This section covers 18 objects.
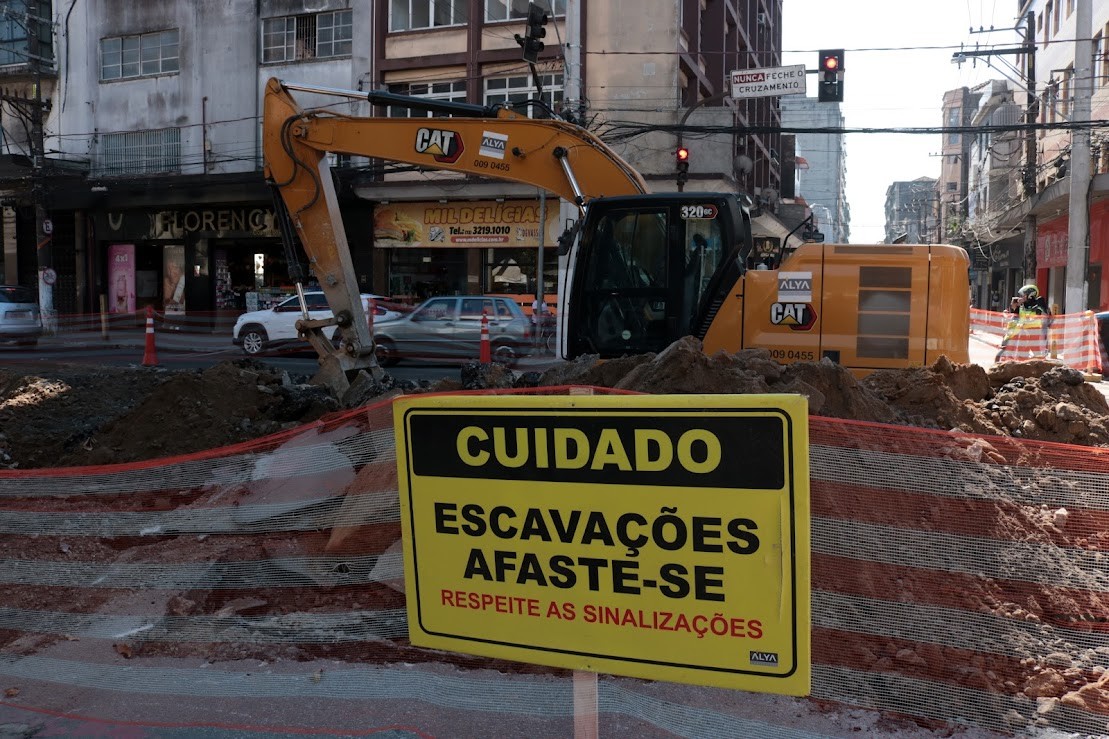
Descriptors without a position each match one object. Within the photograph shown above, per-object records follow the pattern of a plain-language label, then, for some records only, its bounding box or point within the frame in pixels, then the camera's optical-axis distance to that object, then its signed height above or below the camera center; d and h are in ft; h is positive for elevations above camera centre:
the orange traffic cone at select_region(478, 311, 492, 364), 56.49 -3.01
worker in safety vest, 58.08 -0.87
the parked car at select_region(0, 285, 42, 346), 66.85 -1.75
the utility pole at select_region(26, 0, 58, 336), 90.68 +7.60
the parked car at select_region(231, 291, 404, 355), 65.61 -2.15
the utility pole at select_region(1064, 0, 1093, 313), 65.46 +10.75
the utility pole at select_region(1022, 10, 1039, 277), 103.24 +16.36
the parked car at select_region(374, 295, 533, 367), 59.41 -2.18
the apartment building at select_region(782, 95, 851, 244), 375.86 +59.09
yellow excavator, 24.85 +0.68
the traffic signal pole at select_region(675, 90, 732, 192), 62.48 +9.28
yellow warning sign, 7.40 -2.06
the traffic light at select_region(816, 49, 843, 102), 61.77 +16.00
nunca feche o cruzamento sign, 67.21 +17.05
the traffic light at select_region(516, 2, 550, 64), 53.78 +16.51
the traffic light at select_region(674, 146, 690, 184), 62.64 +10.06
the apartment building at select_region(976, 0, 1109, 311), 82.89 +14.67
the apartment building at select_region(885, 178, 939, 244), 303.27 +43.49
